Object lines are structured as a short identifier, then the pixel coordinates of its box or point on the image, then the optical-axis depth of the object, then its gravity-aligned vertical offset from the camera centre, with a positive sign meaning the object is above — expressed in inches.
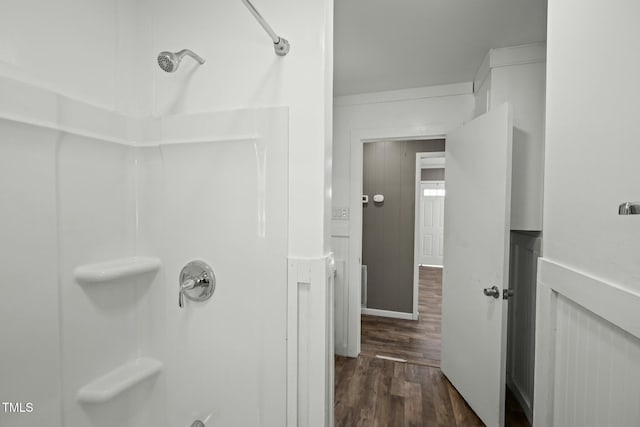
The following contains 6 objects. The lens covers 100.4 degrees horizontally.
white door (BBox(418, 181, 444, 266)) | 248.4 -12.1
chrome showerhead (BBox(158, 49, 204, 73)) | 34.5 +19.2
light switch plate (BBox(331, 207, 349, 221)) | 101.9 -1.5
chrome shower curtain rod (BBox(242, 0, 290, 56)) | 32.2 +23.7
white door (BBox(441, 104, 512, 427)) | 62.2 -12.6
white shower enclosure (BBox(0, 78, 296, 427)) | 32.3 -8.4
